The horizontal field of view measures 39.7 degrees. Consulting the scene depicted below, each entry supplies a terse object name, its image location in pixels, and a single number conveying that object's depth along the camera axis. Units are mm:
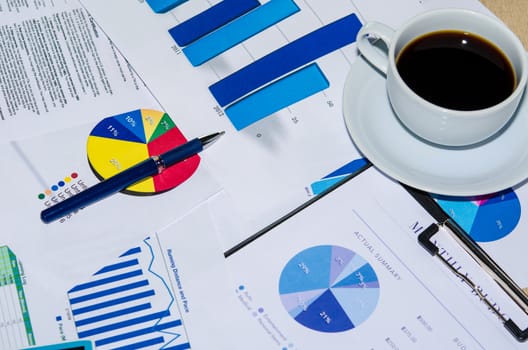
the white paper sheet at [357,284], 648
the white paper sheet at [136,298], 661
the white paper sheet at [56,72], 762
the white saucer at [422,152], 664
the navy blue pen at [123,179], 701
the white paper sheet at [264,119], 720
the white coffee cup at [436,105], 626
